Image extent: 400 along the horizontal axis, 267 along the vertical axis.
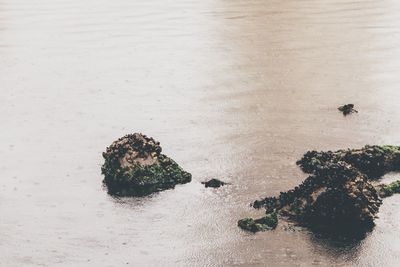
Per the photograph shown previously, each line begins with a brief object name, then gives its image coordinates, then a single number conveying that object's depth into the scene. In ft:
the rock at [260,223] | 31.60
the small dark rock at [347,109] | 47.05
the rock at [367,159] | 36.94
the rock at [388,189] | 34.58
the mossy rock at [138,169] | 35.81
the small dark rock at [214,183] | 36.26
